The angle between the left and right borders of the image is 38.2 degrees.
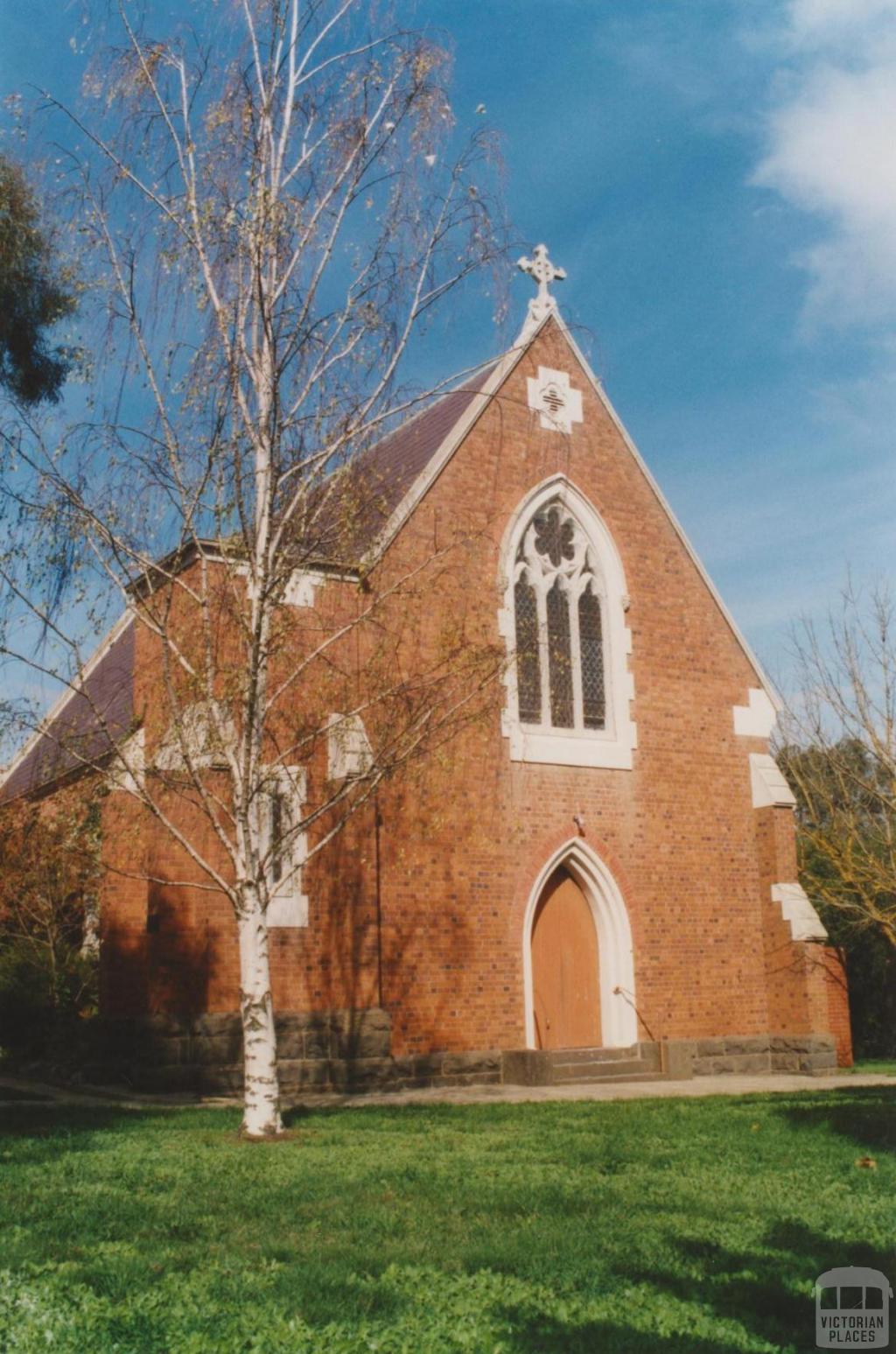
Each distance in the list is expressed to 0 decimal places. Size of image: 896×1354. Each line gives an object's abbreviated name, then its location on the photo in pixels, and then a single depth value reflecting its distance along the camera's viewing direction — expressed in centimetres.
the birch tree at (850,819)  1927
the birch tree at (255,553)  1039
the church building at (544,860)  1477
